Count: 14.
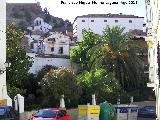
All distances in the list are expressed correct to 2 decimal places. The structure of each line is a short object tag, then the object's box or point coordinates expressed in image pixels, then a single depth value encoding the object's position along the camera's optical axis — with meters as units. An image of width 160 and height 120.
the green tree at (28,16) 118.81
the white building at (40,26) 110.69
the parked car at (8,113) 21.56
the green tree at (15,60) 39.34
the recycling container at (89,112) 36.06
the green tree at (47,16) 121.59
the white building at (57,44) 72.88
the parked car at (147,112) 40.21
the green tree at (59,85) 38.72
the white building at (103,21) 82.49
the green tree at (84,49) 57.06
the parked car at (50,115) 26.05
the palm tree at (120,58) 50.00
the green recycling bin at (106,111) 36.88
